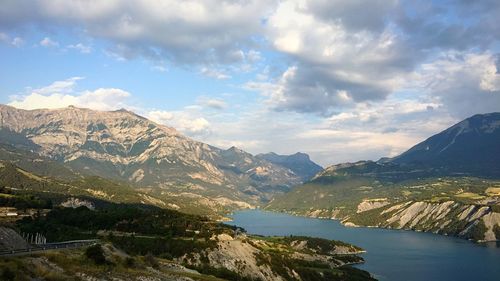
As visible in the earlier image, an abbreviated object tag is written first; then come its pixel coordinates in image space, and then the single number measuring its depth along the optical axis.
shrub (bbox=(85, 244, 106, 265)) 50.72
